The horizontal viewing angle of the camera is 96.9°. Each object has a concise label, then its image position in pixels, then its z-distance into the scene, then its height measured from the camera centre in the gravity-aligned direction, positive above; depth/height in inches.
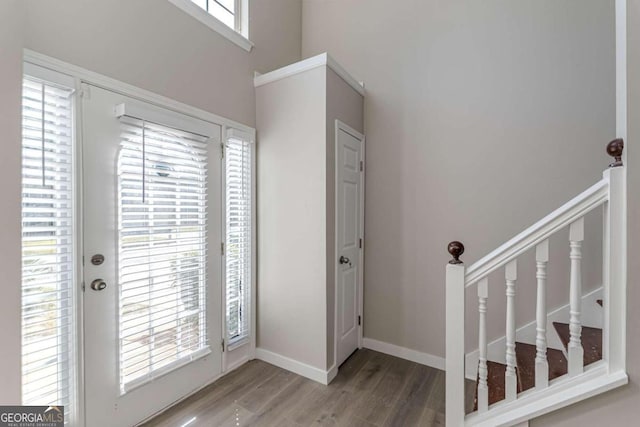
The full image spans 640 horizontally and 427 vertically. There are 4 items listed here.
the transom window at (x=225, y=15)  80.9 +64.2
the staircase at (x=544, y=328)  47.9 -21.8
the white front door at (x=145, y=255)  62.6 -10.8
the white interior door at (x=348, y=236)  96.0 -8.7
